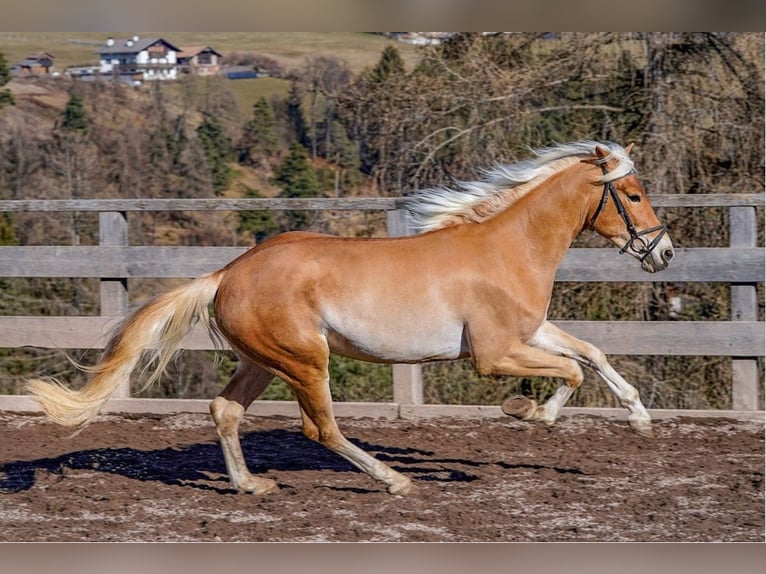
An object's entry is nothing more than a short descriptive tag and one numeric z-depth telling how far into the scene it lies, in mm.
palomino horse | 9930
